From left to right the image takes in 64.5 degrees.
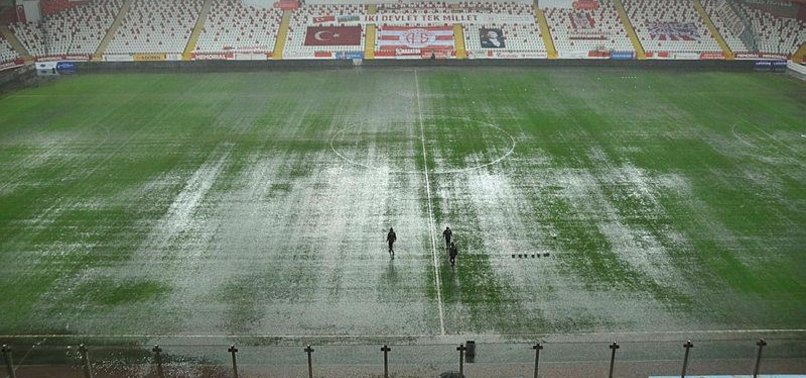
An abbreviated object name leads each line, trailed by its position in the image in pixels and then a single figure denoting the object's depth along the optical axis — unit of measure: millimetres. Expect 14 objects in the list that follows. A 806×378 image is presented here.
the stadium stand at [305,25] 54156
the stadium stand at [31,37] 52812
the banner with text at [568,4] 60094
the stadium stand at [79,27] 53688
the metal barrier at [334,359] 16078
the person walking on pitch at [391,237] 21688
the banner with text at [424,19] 58469
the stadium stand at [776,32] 52219
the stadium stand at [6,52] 50875
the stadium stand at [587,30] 54422
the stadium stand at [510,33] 54281
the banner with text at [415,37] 55344
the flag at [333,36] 55625
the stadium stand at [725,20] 53859
